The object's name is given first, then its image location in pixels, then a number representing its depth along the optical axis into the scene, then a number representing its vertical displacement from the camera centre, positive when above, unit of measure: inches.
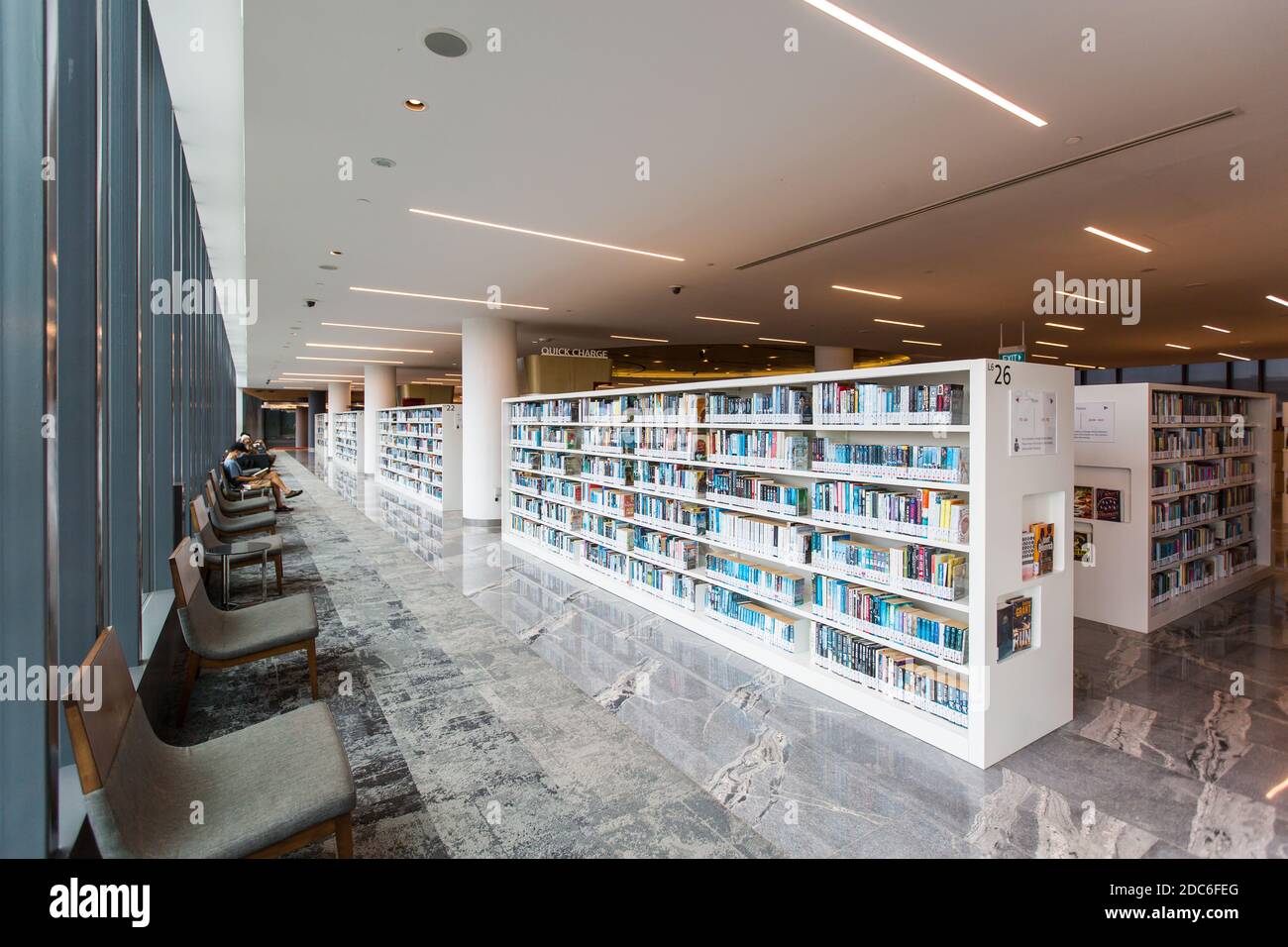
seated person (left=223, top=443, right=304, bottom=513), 424.2 -13.7
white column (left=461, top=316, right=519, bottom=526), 407.5 +38.5
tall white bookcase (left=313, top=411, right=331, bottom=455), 1298.0 +73.2
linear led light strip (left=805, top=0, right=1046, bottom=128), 107.3 +79.4
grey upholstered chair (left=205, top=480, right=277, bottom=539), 265.0 -27.5
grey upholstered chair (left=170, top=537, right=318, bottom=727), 129.3 -38.8
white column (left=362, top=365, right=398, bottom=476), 739.4 +77.2
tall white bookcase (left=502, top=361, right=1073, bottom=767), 128.0 -19.0
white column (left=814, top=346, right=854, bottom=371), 545.0 +93.6
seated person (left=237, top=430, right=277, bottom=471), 583.7 +4.3
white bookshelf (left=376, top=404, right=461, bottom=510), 472.1 +8.0
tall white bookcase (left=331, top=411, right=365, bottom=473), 813.2 +33.4
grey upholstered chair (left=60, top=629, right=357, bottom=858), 65.6 -42.8
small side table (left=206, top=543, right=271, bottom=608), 206.8 -30.9
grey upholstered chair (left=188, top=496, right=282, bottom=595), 211.0 -28.1
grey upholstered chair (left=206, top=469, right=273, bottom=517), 319.3 -22.7
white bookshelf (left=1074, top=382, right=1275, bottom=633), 206.5 -14.7
